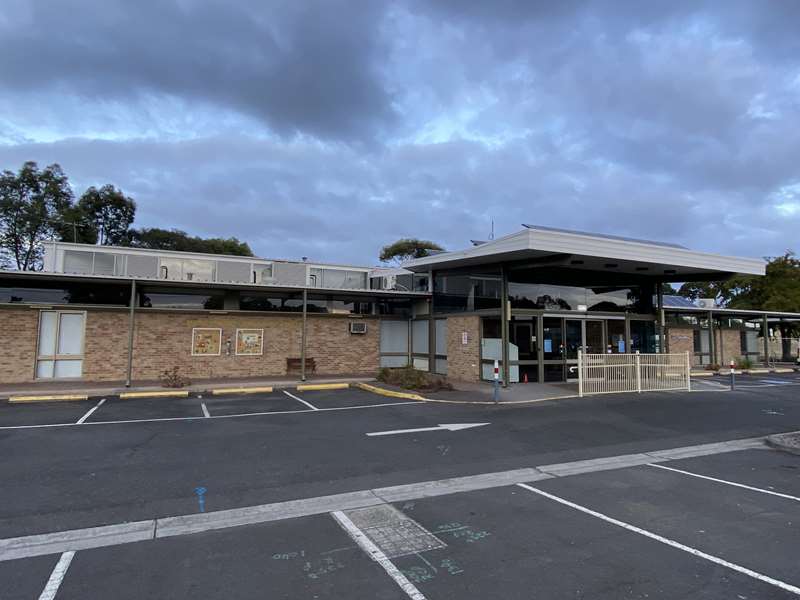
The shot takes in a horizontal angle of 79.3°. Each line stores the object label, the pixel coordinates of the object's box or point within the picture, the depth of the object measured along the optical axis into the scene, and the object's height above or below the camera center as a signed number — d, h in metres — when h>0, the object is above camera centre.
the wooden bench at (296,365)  20.08 -0.99
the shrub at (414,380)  15.79 -1.26
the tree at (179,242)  48.95 +10.26
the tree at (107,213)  42.09 +11.37
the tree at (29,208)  36.28 +9.85
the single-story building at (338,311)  16.53 +1.15
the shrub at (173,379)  16.44 -1.39
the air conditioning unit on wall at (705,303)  28.41 +2.62
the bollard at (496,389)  13.34 -1.26
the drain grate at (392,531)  4.45 -1.88
